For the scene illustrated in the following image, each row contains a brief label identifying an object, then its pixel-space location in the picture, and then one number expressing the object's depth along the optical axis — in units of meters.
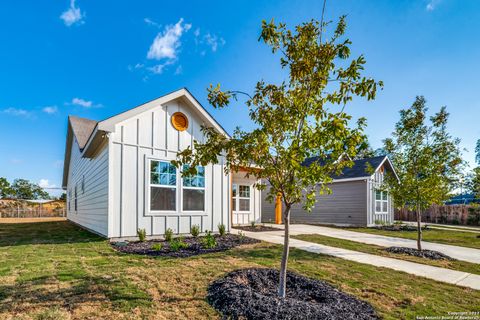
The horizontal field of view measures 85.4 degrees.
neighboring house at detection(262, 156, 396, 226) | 16.22
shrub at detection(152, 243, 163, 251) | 6.41
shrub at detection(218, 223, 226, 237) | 9.31
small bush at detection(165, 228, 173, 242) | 7.97
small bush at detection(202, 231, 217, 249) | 7.14
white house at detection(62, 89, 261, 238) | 7.72
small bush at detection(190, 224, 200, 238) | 8.76
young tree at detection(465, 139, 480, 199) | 11.12
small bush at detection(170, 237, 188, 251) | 6.51
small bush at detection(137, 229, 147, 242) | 7.70
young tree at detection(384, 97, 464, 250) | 8.05
